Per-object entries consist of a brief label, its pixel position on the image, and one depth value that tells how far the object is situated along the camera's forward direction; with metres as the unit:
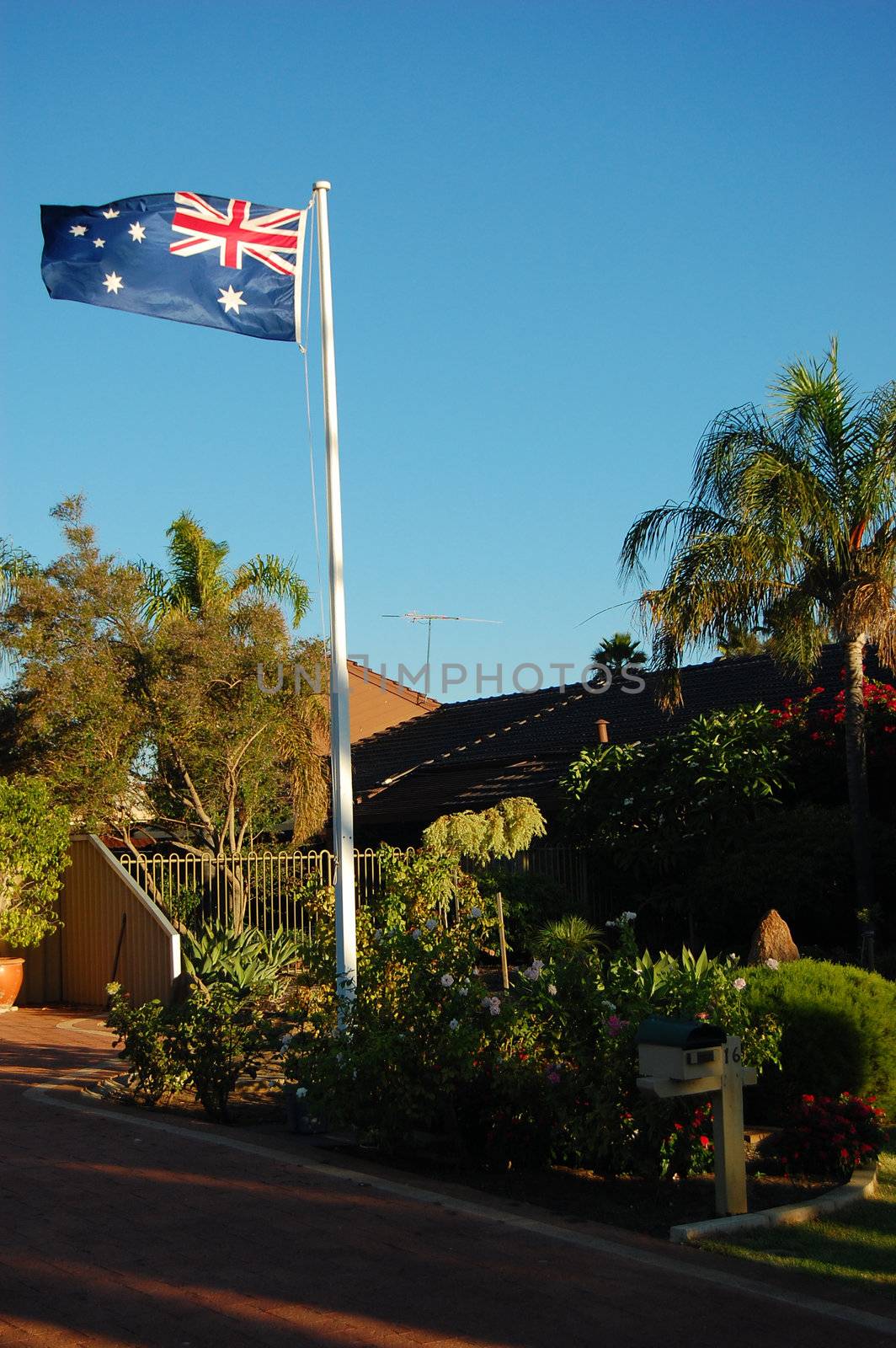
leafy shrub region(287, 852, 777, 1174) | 7.75
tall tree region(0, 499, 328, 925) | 19.08
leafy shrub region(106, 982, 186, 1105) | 9.66
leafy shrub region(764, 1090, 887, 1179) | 7.79
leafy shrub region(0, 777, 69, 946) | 16.23
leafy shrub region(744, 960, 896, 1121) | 8.88
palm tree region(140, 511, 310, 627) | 24.53
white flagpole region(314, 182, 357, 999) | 9.85
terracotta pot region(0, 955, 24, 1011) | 16.42
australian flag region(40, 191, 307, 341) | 10.77
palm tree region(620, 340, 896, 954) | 15.33
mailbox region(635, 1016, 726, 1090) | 6.94
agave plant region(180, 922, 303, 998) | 11.89
